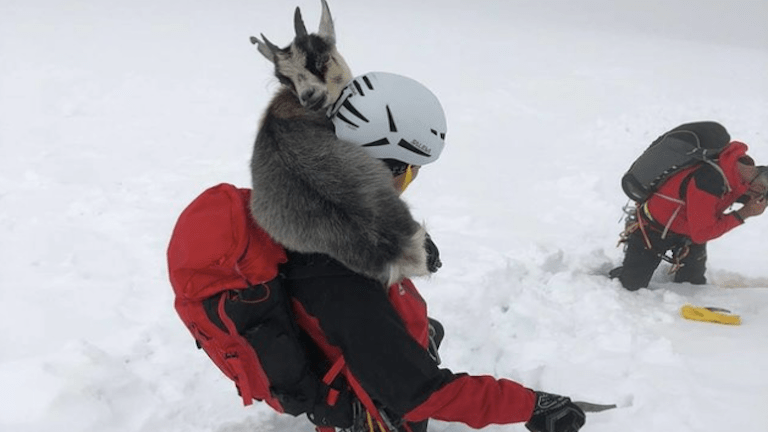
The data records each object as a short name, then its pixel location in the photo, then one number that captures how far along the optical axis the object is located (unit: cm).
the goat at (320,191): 208
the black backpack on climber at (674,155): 522
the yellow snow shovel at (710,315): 463
